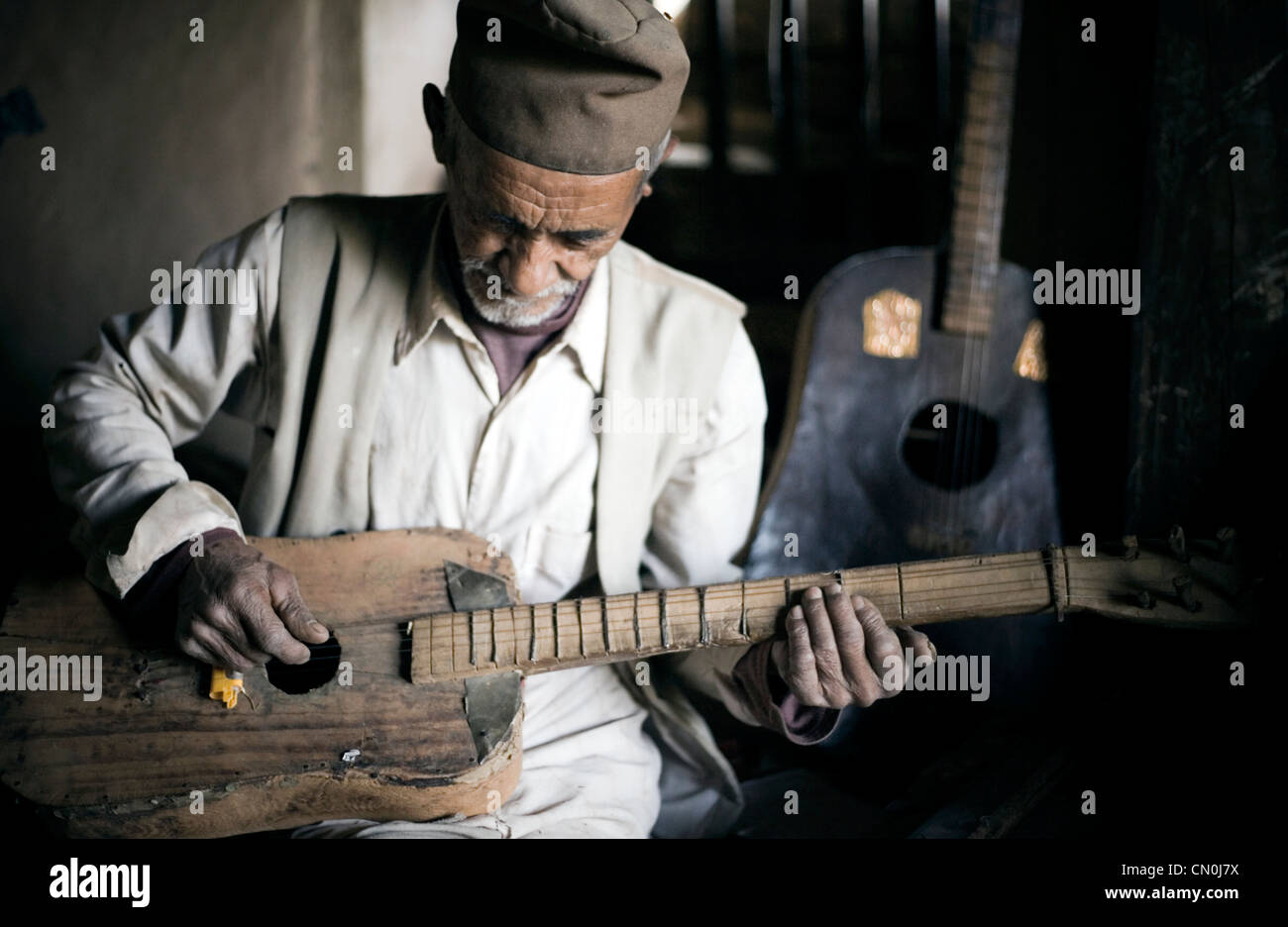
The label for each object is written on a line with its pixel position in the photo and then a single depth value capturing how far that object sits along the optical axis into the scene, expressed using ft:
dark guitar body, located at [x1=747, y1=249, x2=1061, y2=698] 4.56
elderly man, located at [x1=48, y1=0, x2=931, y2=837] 3.97
